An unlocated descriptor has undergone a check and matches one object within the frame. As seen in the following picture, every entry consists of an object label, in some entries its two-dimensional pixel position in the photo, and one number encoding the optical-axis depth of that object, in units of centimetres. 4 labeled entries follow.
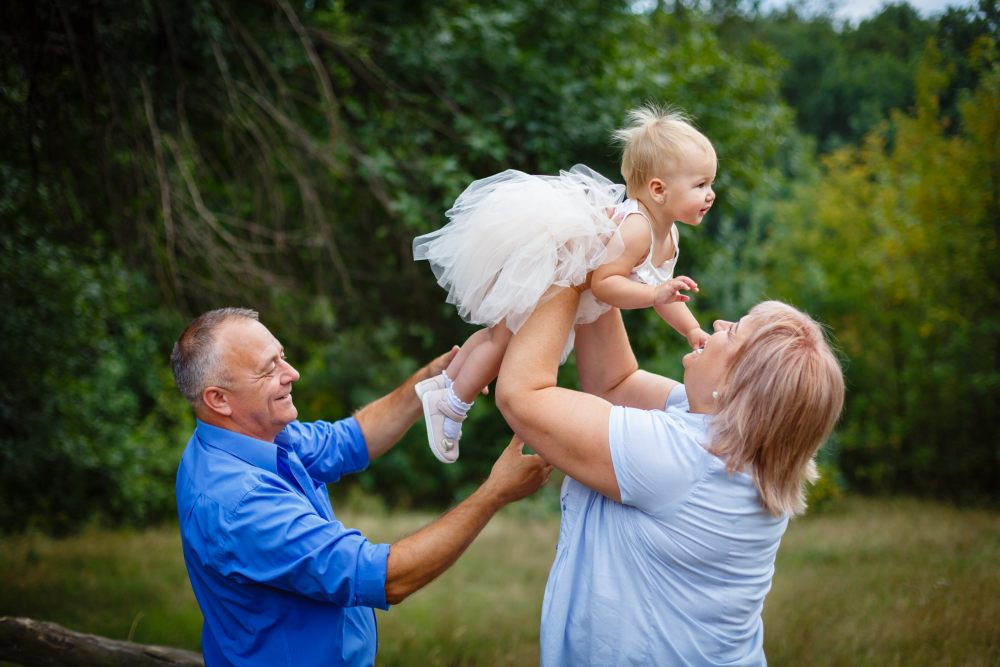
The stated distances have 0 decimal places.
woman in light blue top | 161
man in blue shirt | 171
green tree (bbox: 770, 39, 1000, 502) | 809
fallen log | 265
